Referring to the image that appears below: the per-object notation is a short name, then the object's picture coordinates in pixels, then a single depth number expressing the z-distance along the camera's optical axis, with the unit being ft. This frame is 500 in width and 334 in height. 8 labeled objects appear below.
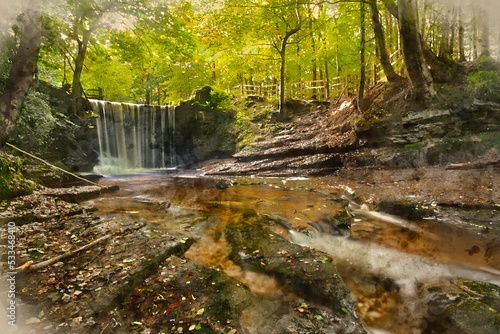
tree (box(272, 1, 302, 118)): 51.15
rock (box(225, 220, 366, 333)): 10.42
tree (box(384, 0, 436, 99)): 33.42
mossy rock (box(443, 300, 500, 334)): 9.97
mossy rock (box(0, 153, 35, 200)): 19.88
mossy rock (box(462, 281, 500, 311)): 11.44
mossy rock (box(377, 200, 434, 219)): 22.83
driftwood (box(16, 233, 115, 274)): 11.42
